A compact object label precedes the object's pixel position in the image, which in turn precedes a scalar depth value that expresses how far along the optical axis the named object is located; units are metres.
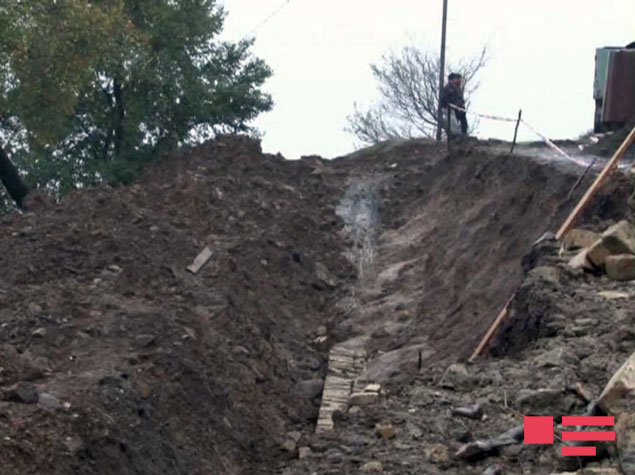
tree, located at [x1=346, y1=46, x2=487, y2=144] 44.81
